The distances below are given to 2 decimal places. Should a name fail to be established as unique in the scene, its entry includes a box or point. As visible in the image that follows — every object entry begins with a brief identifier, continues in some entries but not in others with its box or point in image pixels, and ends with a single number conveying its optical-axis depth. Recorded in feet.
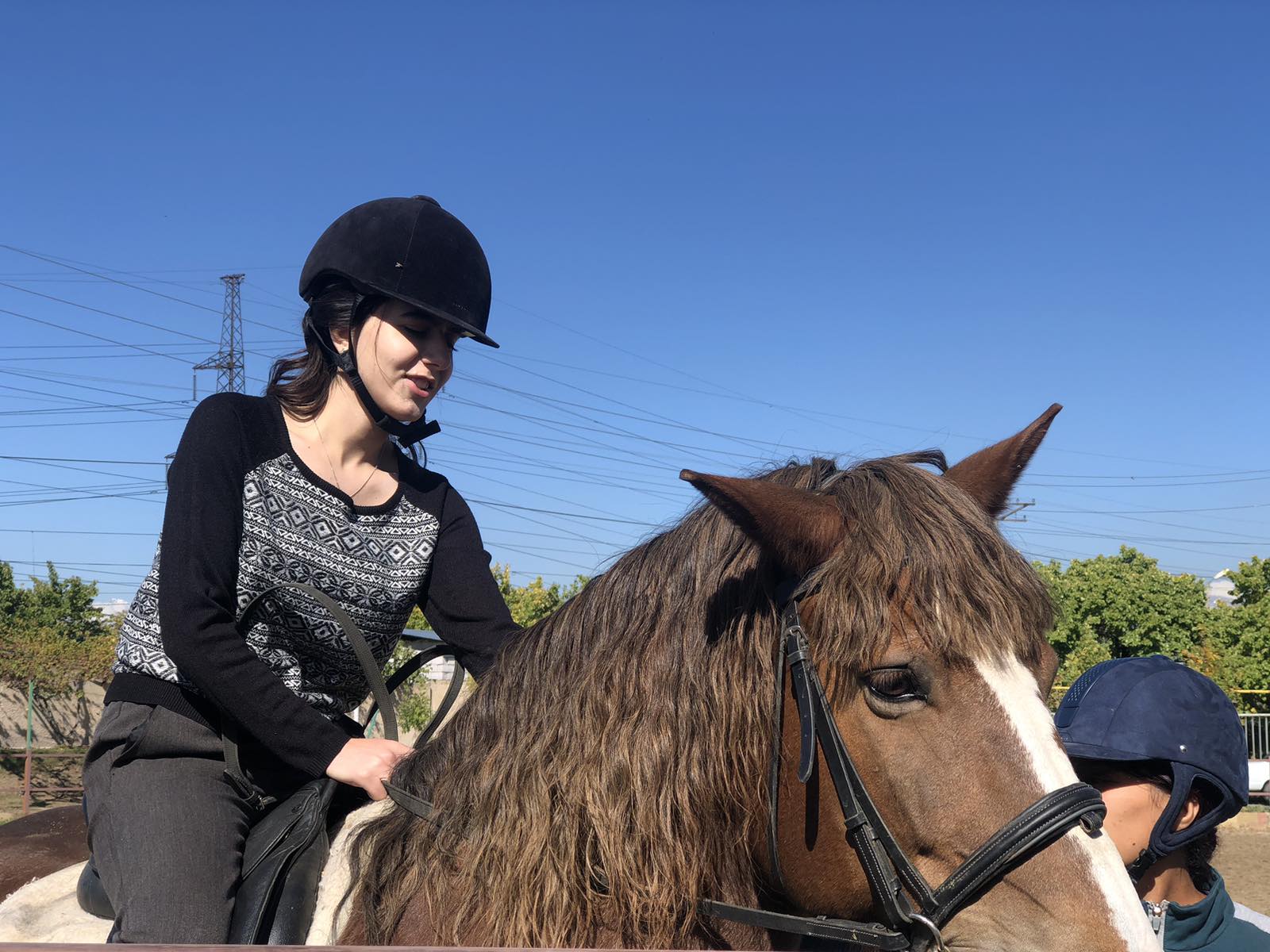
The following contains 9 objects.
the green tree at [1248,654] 69.10
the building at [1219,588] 221.05
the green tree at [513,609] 68.57
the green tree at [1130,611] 96.63
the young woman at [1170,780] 8.74
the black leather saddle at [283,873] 7.05
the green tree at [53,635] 78.12
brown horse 5.76
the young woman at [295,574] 7.40
